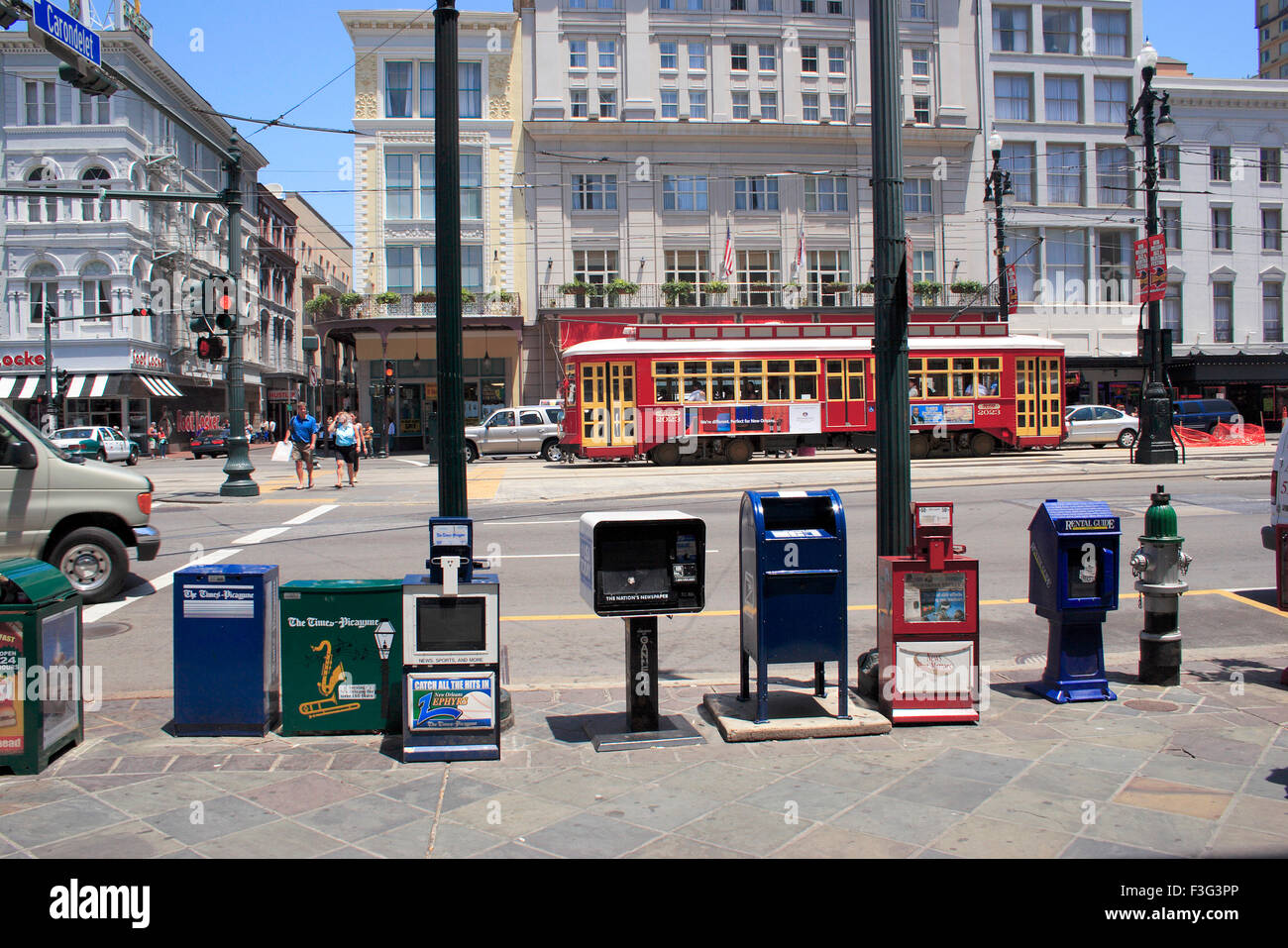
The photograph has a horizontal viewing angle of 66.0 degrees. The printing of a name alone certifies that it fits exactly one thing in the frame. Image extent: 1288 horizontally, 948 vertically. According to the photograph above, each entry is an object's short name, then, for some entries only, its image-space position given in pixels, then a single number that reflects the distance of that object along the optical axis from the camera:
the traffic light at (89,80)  10.73
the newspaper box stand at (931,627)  5.71
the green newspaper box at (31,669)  5.01
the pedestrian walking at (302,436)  21.67
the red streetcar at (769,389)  26.33
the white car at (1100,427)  32.06
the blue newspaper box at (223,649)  5.58
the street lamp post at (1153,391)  22.48
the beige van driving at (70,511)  9.44
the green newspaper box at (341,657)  5.59
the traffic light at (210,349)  18.64
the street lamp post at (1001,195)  30.47
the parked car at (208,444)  46.59
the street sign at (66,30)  9.81
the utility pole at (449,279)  6.19
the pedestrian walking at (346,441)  21.97
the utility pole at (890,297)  6.25
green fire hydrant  6.30
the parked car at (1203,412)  36.69
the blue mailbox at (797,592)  5.52
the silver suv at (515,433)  32.97
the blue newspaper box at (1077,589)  6.12
